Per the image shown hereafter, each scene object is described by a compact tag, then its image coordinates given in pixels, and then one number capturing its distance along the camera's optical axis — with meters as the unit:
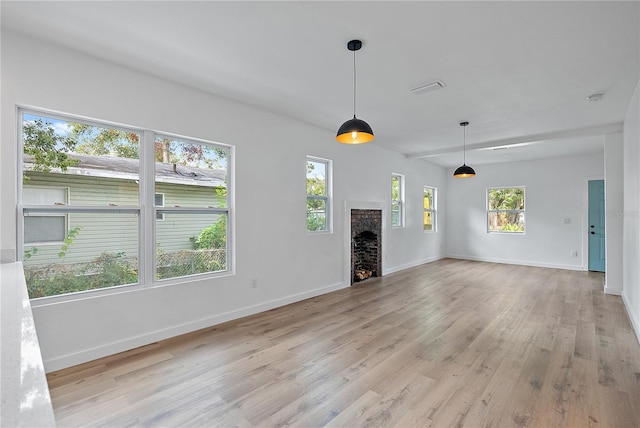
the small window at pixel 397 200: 7.30
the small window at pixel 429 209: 8.65
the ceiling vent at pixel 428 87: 3.47
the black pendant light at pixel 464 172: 5.61
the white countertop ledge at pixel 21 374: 0.54
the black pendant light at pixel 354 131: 2.73
